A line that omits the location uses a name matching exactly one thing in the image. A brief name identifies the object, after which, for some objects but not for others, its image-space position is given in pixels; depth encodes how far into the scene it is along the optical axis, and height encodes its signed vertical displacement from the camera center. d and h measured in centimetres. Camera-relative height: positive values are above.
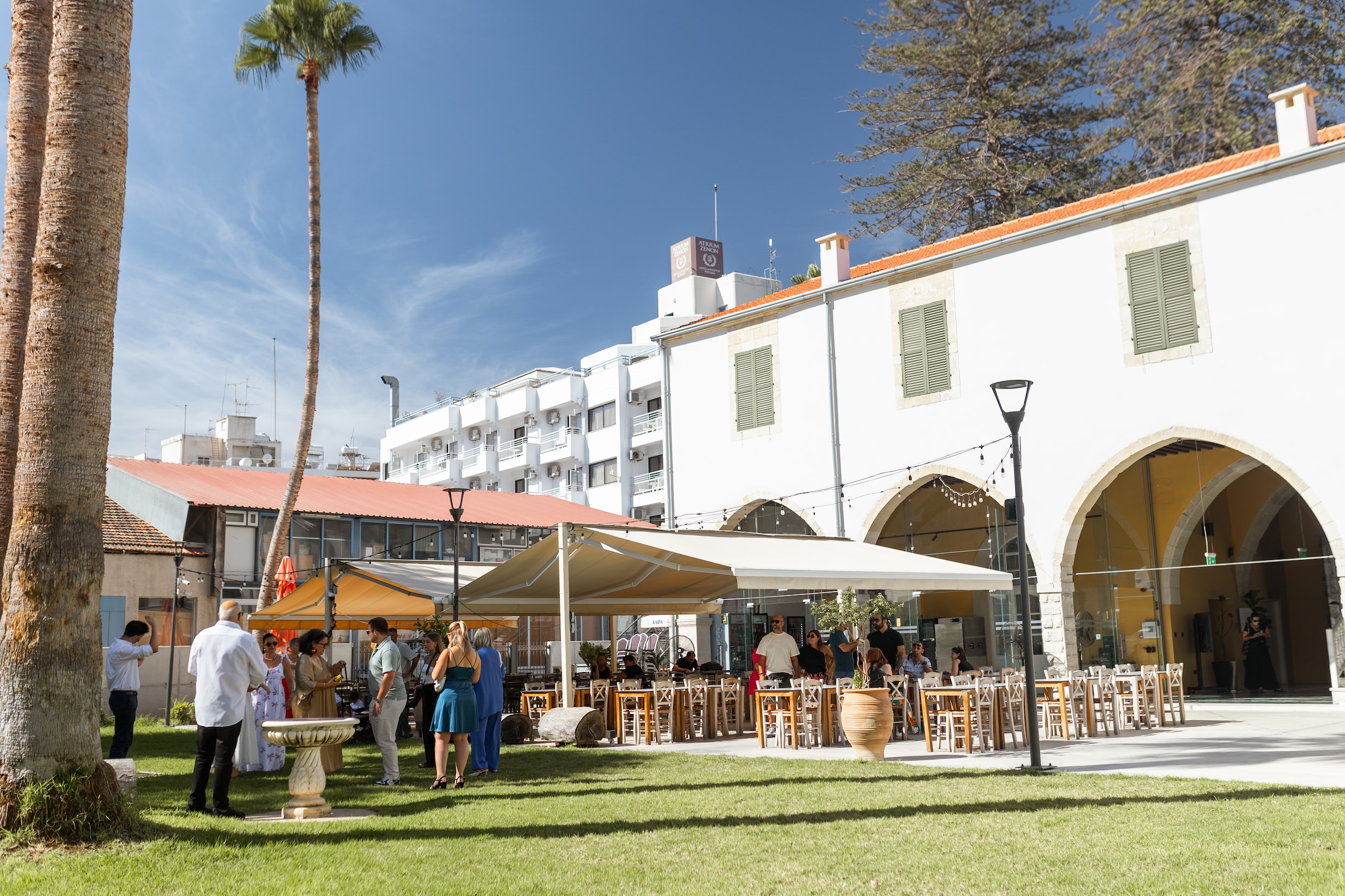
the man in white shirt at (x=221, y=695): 760 -41
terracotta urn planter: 1055 -99
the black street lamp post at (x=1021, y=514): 952 +83
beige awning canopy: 1216 +56
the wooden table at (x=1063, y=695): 1204 -96
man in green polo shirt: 947 -58
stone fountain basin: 750 -67
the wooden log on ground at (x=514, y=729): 1345 -123
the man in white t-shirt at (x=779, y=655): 1398 -48
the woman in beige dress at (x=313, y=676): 998 -41
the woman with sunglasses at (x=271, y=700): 1077 -65
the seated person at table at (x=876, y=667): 1241 -60
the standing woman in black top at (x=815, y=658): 1466 -55
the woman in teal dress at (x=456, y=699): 919 -60
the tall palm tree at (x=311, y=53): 1991 +1018
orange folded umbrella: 2078 +97
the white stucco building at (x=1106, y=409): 1603 +318
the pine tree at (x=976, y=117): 2861 +1259
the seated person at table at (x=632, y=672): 1667 -76
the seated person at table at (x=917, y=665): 1401 -67
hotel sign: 4694 +1479
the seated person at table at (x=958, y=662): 1340 -63
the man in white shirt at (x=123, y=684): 1027 -43
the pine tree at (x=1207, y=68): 2417 +1161
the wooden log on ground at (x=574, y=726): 1275 -117
